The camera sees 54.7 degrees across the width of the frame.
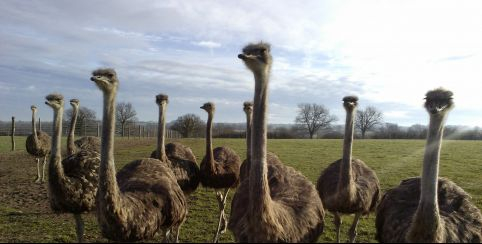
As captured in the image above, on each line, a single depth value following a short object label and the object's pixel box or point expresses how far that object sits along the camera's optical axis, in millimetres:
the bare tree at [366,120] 82875
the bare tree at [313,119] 83188
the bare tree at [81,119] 41997
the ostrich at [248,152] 7202
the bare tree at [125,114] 52375
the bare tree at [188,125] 52281
